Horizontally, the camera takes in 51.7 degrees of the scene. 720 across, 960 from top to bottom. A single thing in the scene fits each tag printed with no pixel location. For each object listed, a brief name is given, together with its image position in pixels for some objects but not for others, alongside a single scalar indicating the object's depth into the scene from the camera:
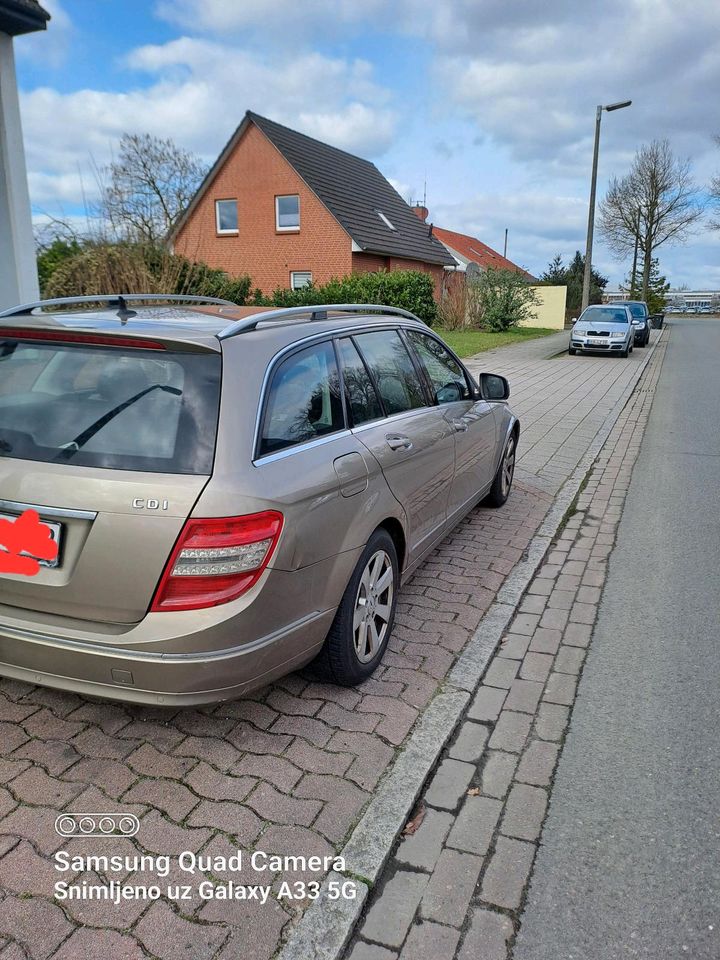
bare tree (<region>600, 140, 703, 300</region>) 51.31
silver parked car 22.11
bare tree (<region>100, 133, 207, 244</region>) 29.50
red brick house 28.75
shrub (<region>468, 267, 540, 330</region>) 28.92
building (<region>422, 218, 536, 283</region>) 51.13
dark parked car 26.84
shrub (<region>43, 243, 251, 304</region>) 11.98
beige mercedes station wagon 2.50
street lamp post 25.59
